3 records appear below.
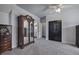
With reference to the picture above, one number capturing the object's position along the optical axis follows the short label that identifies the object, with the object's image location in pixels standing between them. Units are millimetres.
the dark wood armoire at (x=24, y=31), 2782
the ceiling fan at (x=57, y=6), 2535
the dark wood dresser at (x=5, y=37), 2076
